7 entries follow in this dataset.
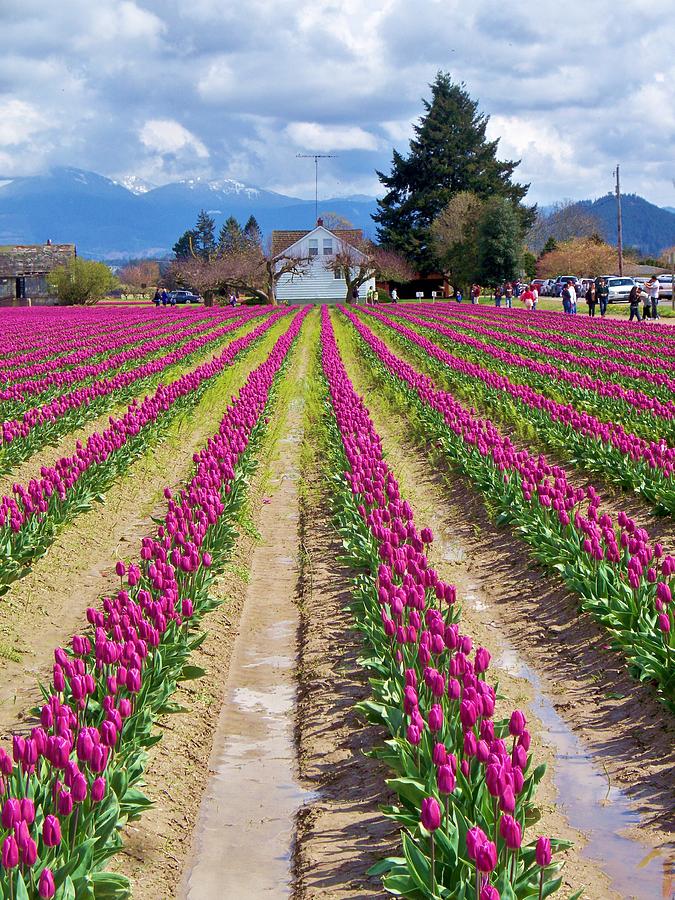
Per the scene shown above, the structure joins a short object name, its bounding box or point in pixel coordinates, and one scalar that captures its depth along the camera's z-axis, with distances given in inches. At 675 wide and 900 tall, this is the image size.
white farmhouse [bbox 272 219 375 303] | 3750.0
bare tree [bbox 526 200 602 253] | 5831.7
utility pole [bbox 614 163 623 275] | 2714.1
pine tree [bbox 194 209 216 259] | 6998.0
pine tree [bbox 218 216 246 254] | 5887.3
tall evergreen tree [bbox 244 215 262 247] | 6805.1
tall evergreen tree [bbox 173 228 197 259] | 6410.4
